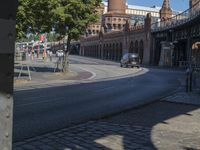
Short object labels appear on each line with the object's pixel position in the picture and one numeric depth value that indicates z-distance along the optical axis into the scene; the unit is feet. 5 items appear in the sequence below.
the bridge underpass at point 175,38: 128.87
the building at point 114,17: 309.89
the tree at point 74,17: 73.76
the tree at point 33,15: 50.84
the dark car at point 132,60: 130.07
